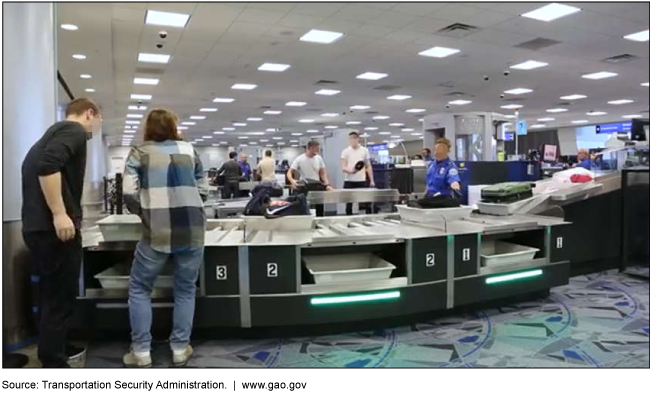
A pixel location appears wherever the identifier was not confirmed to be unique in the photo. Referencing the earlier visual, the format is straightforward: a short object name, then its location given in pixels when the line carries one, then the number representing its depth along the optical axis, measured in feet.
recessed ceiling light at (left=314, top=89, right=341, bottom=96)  40.45
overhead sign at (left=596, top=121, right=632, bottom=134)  66.37
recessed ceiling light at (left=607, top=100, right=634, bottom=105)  48.26
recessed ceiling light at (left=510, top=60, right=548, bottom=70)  30.41
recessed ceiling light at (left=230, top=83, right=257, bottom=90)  37.29
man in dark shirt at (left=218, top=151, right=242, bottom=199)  26.58
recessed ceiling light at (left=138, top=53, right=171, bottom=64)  27.60
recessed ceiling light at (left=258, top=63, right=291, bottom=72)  30.71
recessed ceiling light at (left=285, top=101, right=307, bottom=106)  47.06
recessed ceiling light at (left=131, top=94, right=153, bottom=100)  41.92
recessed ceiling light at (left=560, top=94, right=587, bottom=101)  44.29
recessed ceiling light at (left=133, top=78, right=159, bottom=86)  34.76
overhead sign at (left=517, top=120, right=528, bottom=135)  43.07
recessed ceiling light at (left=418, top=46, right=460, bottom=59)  26.77
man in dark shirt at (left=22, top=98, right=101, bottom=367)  7.14
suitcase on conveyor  13.11
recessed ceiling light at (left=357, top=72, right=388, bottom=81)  33.48
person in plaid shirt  7.68
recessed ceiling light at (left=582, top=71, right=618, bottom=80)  34.07
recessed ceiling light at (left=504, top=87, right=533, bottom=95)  40.52
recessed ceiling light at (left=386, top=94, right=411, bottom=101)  43.12
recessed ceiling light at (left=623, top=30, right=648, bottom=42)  24.03
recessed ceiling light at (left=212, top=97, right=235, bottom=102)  44.95
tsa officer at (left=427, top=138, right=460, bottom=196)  13.78
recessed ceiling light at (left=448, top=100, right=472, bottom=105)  46.58
